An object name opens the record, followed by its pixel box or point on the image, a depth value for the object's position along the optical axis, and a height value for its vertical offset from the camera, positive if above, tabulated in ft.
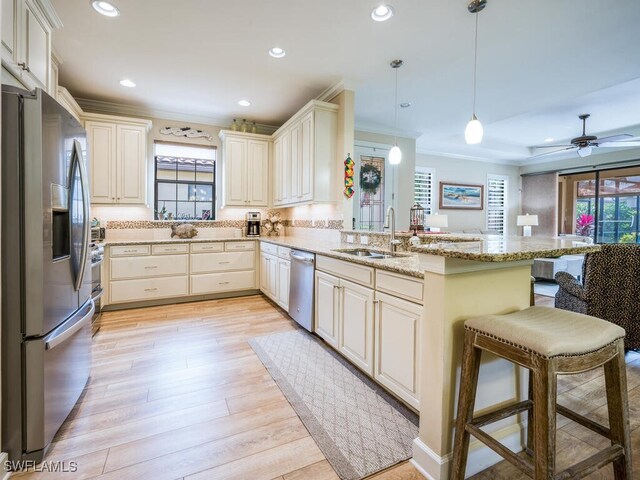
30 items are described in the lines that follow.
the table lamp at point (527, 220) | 21.40 +0.84
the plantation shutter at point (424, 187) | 23.27 +3.34
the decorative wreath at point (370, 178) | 17.29 +2.97
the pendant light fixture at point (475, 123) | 7.43 +3.00
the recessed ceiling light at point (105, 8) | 7.66 +5.60
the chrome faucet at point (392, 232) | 8.83 -0.04
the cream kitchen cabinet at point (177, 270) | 12.61 -1.86
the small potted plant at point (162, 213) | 15.36 +0.77
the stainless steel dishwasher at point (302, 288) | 9.73 -1.95
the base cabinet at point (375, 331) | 5.71 -2.27
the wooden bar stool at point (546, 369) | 3.42 -1.68
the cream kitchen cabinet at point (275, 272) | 11.95 -1.82
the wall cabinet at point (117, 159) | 13.07 +3.04
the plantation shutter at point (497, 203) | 25.88 +2.47
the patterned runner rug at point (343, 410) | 5.06 -3.65
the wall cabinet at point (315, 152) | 12.12 +3.16
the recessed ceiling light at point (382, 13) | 7.61 +5.52
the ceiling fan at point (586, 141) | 15.37 +4.67
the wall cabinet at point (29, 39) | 5.65 +3.89
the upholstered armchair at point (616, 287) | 8.57 -1.55
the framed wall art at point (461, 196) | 23.97 +2.82
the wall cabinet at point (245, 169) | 15.64 +3.15
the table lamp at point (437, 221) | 13.95 +0.47
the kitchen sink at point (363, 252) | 9.25 -0.69
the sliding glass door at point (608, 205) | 20.84 +2.00
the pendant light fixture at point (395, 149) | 10.42 +3.06
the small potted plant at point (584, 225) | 22.68 +0.57
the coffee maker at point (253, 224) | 16.43 +0.28
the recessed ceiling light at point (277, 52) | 9.60 +5.64
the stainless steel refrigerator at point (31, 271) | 4.62 -0.69
